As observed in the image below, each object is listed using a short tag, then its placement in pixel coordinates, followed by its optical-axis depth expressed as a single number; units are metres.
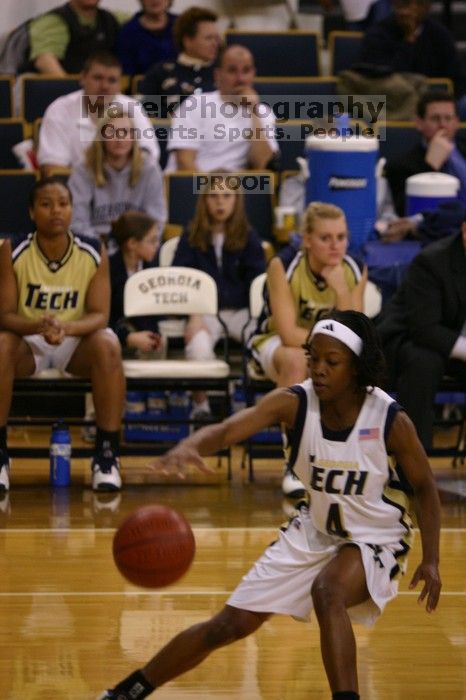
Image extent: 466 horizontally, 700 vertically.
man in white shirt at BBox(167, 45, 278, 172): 18.40
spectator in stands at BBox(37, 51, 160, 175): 18.11
